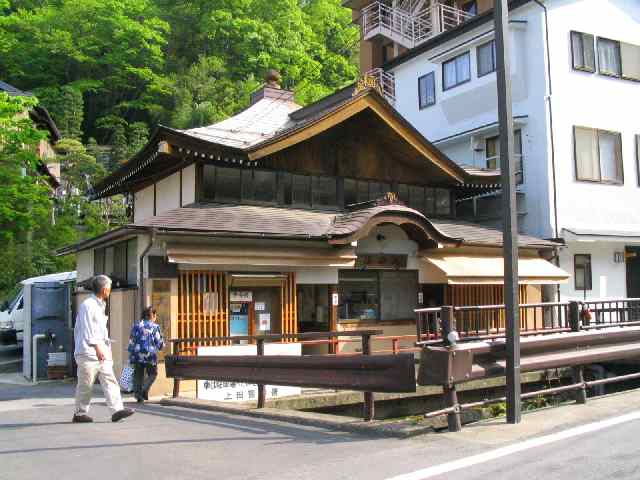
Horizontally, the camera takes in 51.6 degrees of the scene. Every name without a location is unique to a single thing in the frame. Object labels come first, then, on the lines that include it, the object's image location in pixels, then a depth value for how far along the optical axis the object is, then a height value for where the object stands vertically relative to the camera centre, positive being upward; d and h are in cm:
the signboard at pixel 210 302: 1420 -8
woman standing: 1191 -88
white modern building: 2097 +557
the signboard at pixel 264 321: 1532 -56
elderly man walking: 847 -63
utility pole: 769 +93
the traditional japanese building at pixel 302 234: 1409 +144
